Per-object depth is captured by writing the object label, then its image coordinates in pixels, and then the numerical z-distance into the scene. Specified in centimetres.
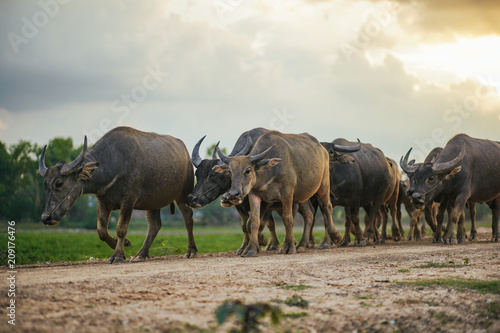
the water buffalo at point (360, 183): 1523
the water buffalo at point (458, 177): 1452
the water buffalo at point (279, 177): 1112
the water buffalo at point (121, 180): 1017
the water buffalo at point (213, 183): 1187
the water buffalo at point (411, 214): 1817
